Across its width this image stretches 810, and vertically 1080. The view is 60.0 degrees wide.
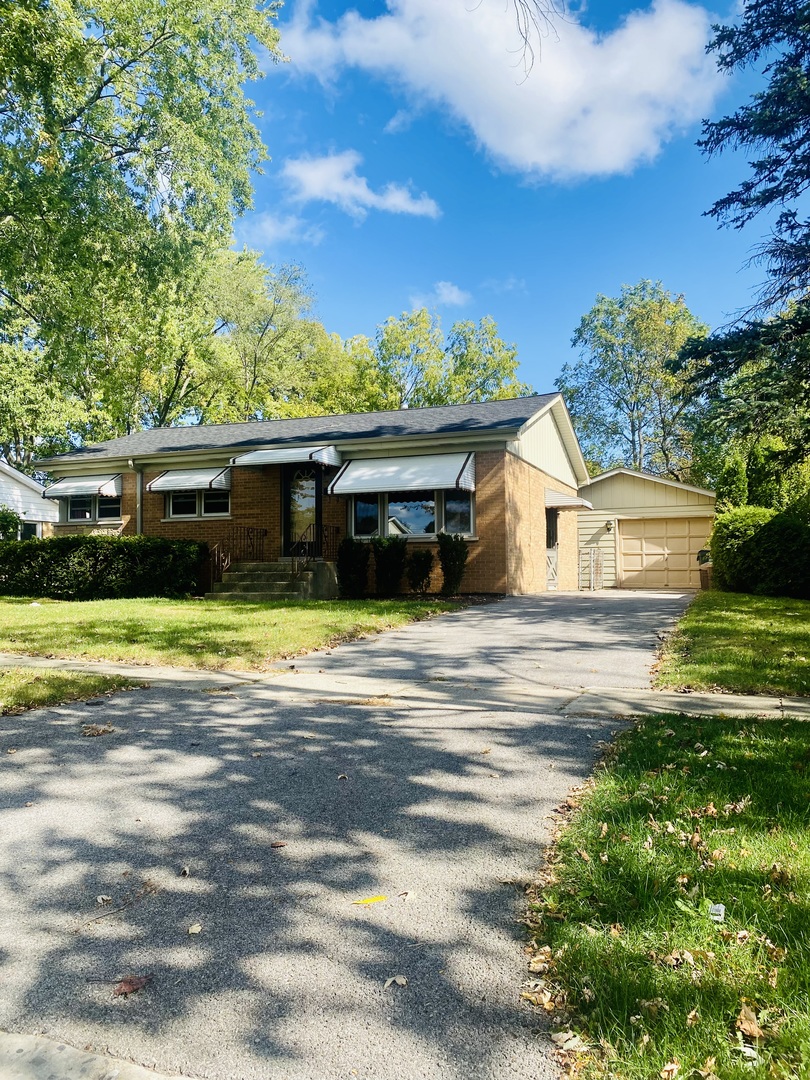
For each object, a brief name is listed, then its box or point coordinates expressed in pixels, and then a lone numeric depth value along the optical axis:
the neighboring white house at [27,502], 29.08
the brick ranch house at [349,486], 15.76
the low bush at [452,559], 15.09
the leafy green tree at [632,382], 34.91
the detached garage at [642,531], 23.01
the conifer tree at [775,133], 10.72
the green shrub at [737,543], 15.12
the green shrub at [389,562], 15.71
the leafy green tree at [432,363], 38.84
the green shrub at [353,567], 15.90
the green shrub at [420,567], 15.46
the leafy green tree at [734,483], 18.94
